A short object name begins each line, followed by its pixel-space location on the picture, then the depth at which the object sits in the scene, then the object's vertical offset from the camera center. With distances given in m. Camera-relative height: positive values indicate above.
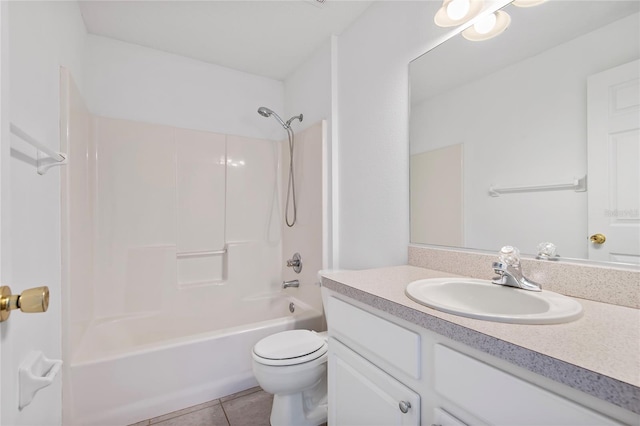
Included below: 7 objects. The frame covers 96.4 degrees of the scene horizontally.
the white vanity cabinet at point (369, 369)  0.78 -0.50
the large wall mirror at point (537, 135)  0.85 +0.29
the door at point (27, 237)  0.48 -0.07
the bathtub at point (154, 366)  1.46 -0.88
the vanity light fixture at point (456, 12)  1.22 +0.89
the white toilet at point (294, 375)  1.36 -0.79
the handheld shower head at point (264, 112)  2.27 +0.80
